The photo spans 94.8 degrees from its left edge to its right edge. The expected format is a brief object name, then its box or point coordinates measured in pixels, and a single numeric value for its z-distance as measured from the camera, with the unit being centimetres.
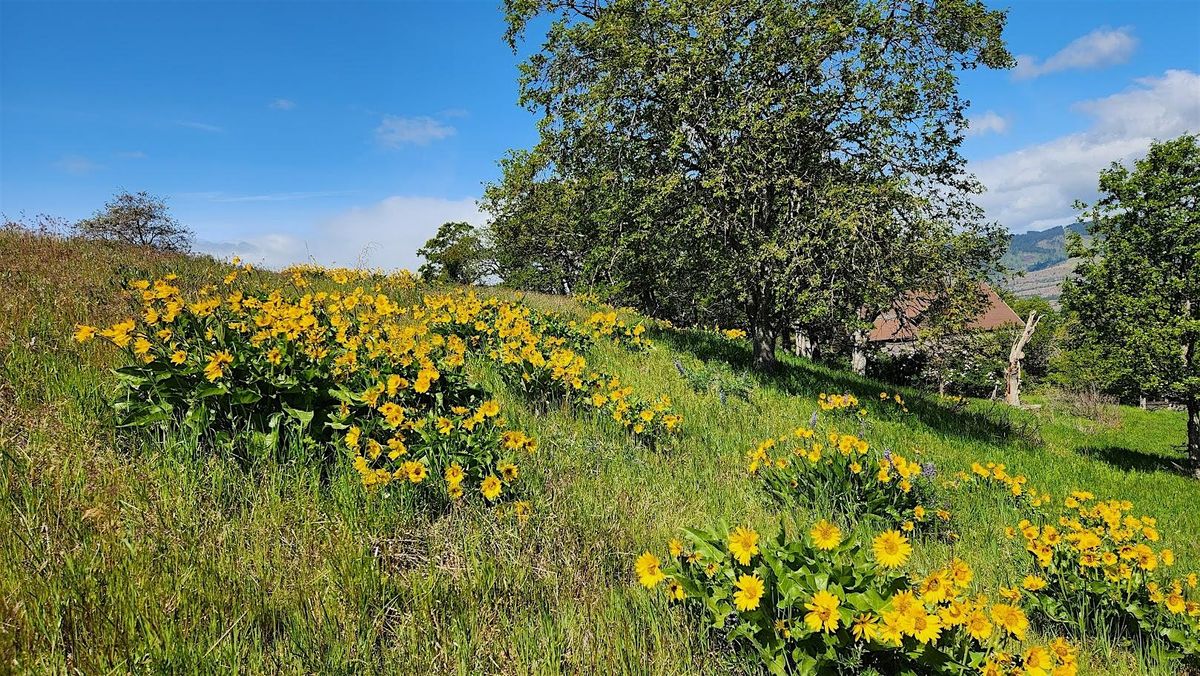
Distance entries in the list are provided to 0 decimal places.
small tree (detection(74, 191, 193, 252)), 3266
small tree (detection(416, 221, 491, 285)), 4262
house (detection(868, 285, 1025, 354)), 4688
